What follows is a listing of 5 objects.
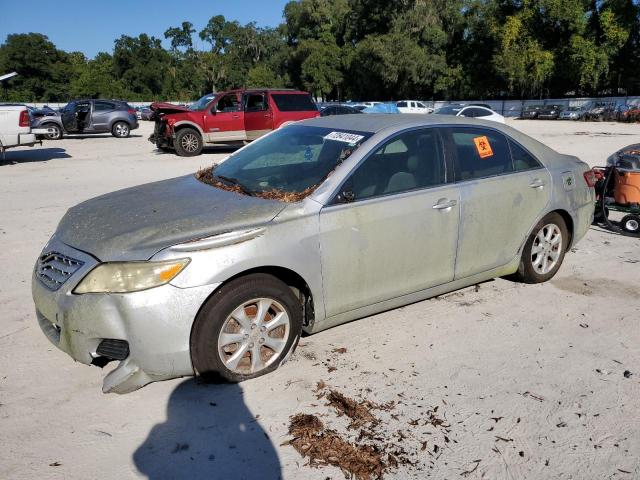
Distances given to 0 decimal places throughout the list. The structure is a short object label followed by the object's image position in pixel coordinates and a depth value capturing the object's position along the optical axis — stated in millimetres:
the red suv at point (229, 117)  15977
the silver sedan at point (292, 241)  2984
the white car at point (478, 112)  23500
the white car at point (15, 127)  13625
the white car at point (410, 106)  37053
